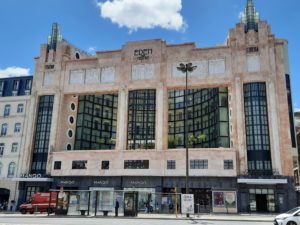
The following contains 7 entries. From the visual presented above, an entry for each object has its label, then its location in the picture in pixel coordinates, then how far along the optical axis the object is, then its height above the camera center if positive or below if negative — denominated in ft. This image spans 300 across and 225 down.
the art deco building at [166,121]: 112.38 +26.97
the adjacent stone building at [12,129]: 131.94 +21.94
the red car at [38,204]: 96.37 -13.02
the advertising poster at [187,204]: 76.93 -9.21
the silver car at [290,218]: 50.41 -8.47
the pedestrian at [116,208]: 76.71 -11.05
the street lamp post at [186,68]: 83.94 +35.11
